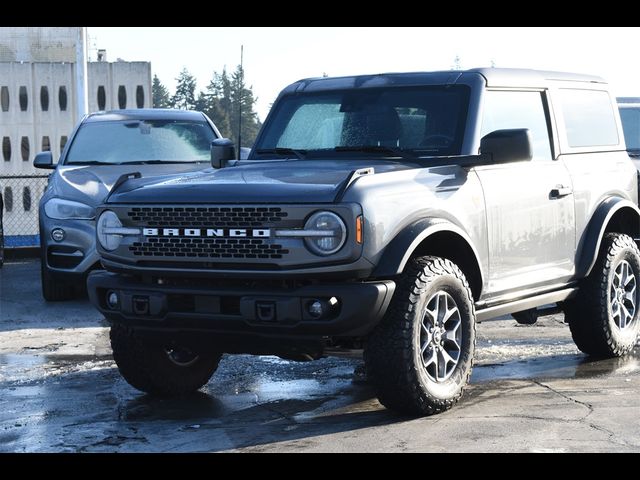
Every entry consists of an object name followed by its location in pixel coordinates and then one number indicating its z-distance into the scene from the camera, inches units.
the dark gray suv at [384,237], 240.4
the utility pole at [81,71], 1188.8
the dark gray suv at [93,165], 445.4
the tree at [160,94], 5088.6
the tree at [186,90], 4992.6
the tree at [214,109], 4177.2
